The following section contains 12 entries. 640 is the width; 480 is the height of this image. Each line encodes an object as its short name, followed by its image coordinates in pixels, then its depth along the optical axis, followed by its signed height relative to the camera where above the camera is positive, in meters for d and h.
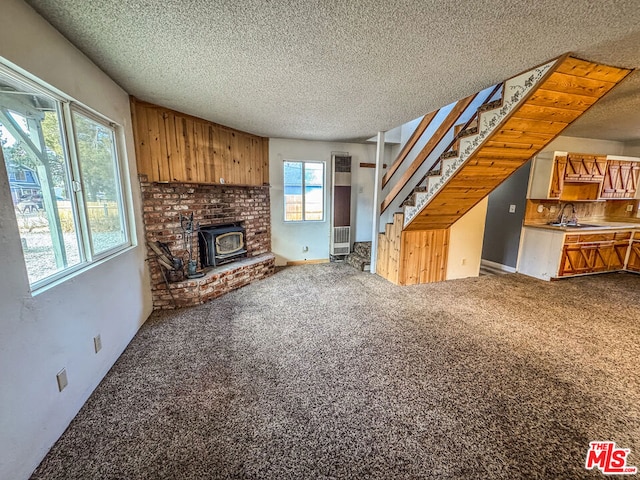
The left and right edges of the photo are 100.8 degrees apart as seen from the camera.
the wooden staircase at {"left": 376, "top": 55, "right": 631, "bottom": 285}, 2.10 +0.42
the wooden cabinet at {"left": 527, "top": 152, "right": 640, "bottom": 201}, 4.27 +0.29
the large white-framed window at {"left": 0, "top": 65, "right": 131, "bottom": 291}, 1.45 +0.11
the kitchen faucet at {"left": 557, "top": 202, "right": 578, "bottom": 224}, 4.76 -0.41
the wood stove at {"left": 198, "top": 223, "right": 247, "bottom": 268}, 3.74 -0.74
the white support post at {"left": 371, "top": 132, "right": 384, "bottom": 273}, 4.27 -0.07
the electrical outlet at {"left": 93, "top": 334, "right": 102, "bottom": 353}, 1.93 -1.10
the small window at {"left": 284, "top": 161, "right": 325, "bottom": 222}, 5.03 +0.05
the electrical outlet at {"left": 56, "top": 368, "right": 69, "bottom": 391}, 1.55 -1.09
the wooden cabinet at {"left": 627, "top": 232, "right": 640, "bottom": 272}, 4.62 -1.04
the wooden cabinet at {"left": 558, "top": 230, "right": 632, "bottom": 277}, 4.25 -0.97
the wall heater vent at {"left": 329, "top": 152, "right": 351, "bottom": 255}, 5.00 -0.22
